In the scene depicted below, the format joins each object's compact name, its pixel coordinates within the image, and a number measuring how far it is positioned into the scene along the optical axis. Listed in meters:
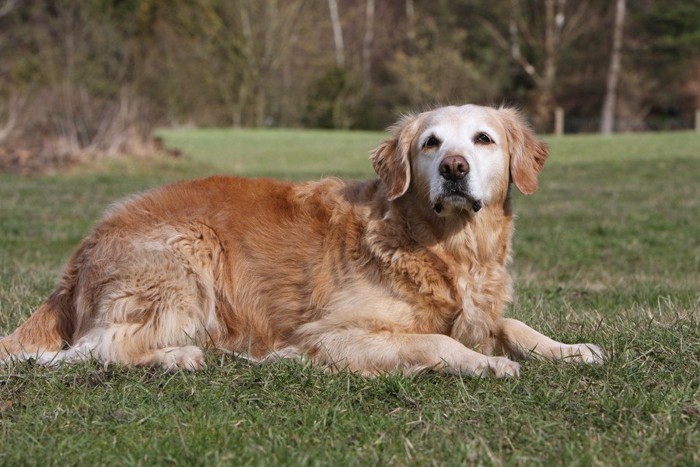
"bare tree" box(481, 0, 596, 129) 48.56
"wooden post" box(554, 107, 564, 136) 48.69
